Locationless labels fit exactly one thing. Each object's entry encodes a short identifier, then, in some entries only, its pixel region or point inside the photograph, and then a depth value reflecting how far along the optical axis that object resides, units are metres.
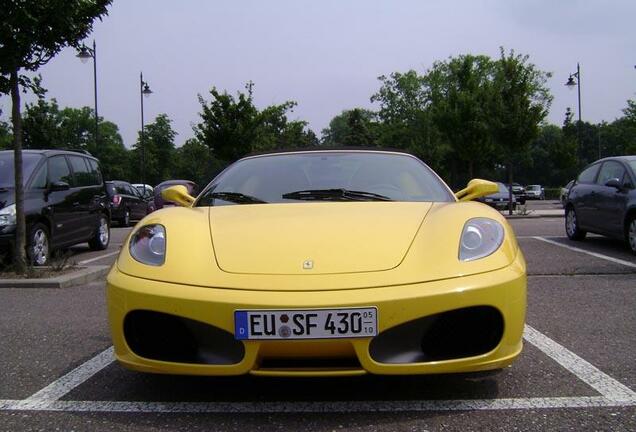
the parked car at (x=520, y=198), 28.57
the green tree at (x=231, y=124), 29.03
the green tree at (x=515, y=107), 20.41
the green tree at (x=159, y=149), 64.44
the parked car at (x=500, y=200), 23.75
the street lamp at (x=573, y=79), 30.19
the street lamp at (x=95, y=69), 22.52
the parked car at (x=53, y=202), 7.33
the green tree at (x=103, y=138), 73.31
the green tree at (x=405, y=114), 61.06
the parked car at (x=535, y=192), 51.22
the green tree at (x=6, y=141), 47.32
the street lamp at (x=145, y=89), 30.06
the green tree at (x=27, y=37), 6.69
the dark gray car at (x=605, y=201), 8.03
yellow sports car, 2.32
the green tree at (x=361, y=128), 68.25
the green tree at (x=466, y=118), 28.66
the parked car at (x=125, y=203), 17.20
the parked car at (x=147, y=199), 20.60
